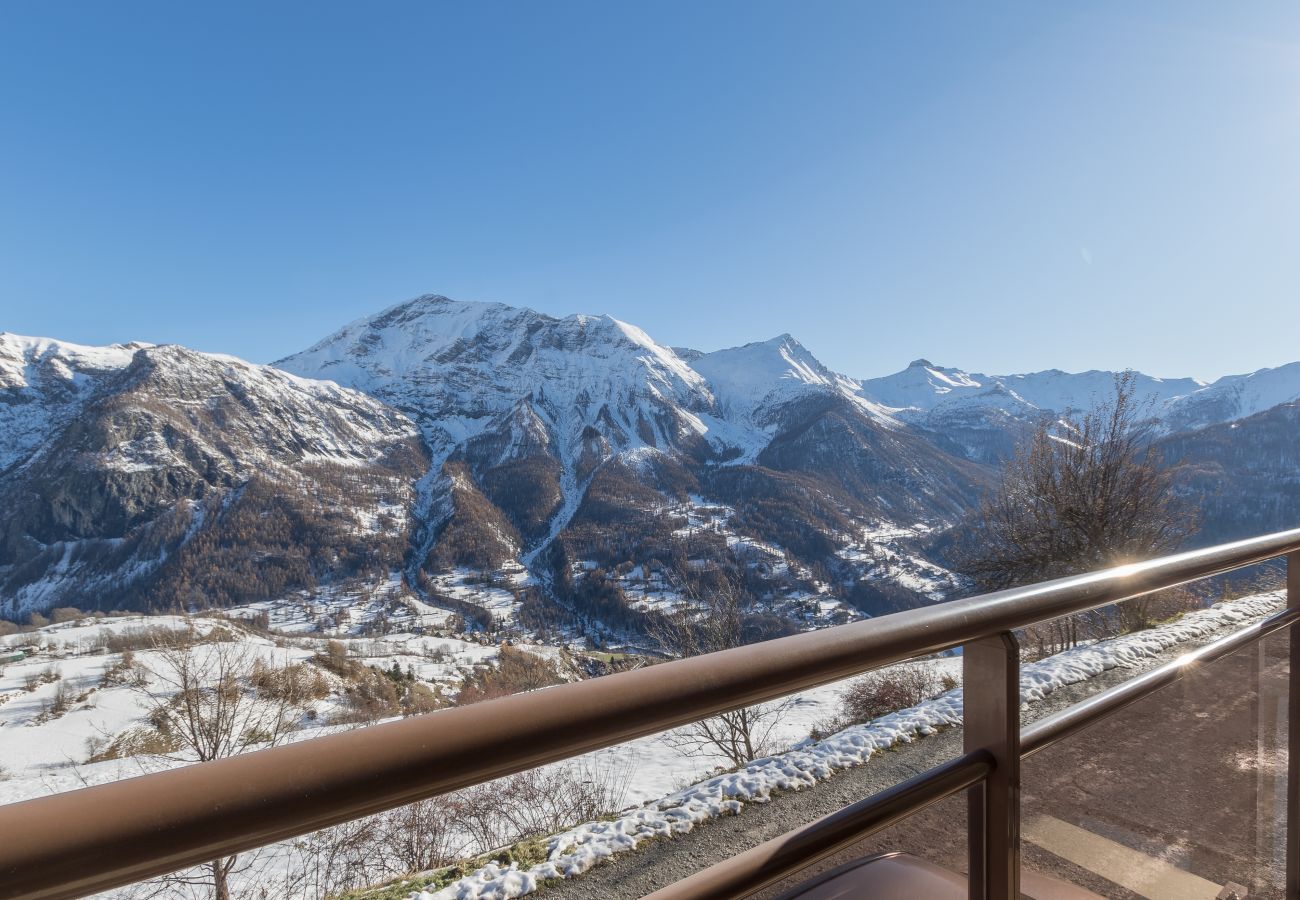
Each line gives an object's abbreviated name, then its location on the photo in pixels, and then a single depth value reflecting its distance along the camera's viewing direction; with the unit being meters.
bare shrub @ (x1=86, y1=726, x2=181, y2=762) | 12.53
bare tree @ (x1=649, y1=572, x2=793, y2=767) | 9.94
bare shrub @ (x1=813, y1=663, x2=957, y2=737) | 3.85
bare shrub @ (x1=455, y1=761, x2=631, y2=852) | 4.01
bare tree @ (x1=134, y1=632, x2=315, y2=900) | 11.58
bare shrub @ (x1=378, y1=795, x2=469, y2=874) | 3.20
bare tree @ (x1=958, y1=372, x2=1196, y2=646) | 14.21
